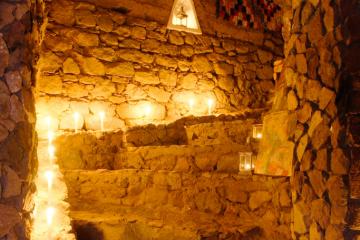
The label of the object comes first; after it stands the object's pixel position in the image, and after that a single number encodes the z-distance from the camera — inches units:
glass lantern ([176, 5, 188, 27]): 289.0
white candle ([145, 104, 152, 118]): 277.0
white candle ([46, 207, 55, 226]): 138.8
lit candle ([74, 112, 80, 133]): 249.9
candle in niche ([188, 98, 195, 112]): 297.6
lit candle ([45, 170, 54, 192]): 153.3
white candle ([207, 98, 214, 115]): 306.2
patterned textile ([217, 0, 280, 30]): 314.8
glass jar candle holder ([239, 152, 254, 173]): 161.4
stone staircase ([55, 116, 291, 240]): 147.6
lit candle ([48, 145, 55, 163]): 173.6
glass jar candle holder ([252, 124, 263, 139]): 171.0
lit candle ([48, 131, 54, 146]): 190.8
